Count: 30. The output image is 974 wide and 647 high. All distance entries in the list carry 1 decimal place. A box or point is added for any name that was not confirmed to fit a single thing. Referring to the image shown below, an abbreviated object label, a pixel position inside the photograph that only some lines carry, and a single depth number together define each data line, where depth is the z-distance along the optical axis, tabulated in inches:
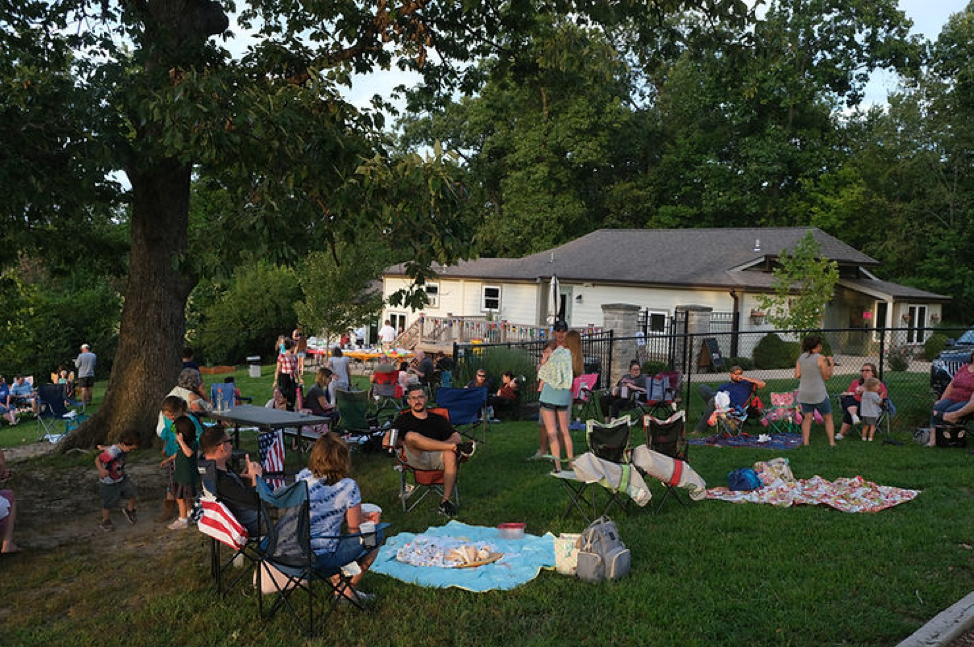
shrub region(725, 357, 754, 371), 965.2
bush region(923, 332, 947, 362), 1019.9
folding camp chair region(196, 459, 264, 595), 213.2
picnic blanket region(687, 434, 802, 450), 451.2
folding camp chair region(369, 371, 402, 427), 595.2
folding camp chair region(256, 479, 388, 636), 195.3
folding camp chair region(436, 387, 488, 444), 411.8
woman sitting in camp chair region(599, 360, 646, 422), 540.4
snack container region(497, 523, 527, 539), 266.4
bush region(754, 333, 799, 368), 965.8
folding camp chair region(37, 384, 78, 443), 564.7
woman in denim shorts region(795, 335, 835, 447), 437.1
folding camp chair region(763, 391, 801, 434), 488.7
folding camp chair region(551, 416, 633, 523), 324.2
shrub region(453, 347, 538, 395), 603.8
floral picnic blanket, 307.4
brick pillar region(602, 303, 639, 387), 736.3
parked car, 563.2
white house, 1083.3
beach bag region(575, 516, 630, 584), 225.6
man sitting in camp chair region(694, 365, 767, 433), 487.2
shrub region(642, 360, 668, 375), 797.9
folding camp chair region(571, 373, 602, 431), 526.3
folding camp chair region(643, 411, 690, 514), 339.6
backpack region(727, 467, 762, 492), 333.7
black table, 311.7
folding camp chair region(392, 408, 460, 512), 313.7
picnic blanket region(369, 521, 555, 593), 228.4
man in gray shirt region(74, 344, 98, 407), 748.0
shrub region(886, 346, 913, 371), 887.7
